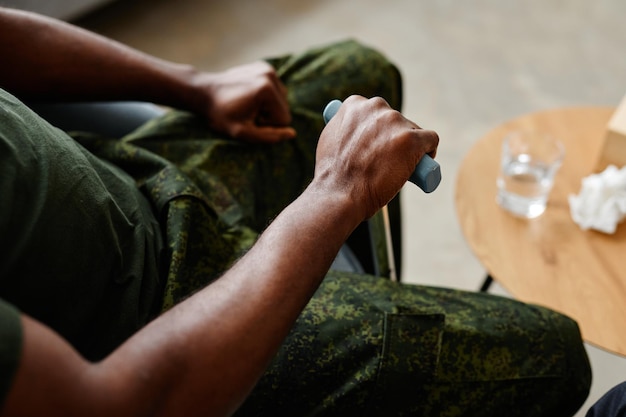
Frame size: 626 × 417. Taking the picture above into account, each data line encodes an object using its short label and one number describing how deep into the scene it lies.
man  0.57
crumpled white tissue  1.02
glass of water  1.07
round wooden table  0.95
